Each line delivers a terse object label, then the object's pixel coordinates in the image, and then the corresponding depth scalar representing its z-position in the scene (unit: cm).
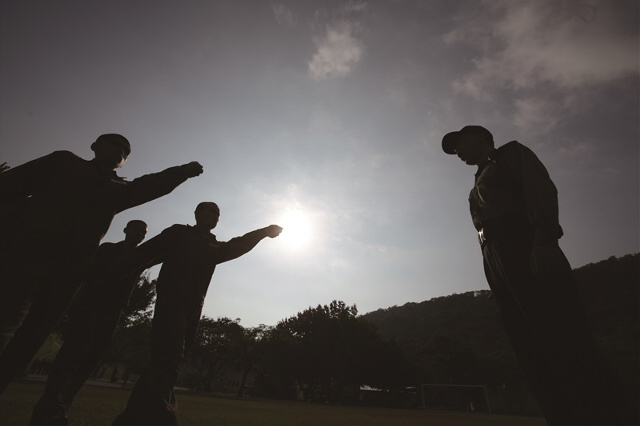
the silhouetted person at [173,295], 267
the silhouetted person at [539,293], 173
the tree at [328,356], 4616
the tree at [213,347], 5400
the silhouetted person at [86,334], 356
